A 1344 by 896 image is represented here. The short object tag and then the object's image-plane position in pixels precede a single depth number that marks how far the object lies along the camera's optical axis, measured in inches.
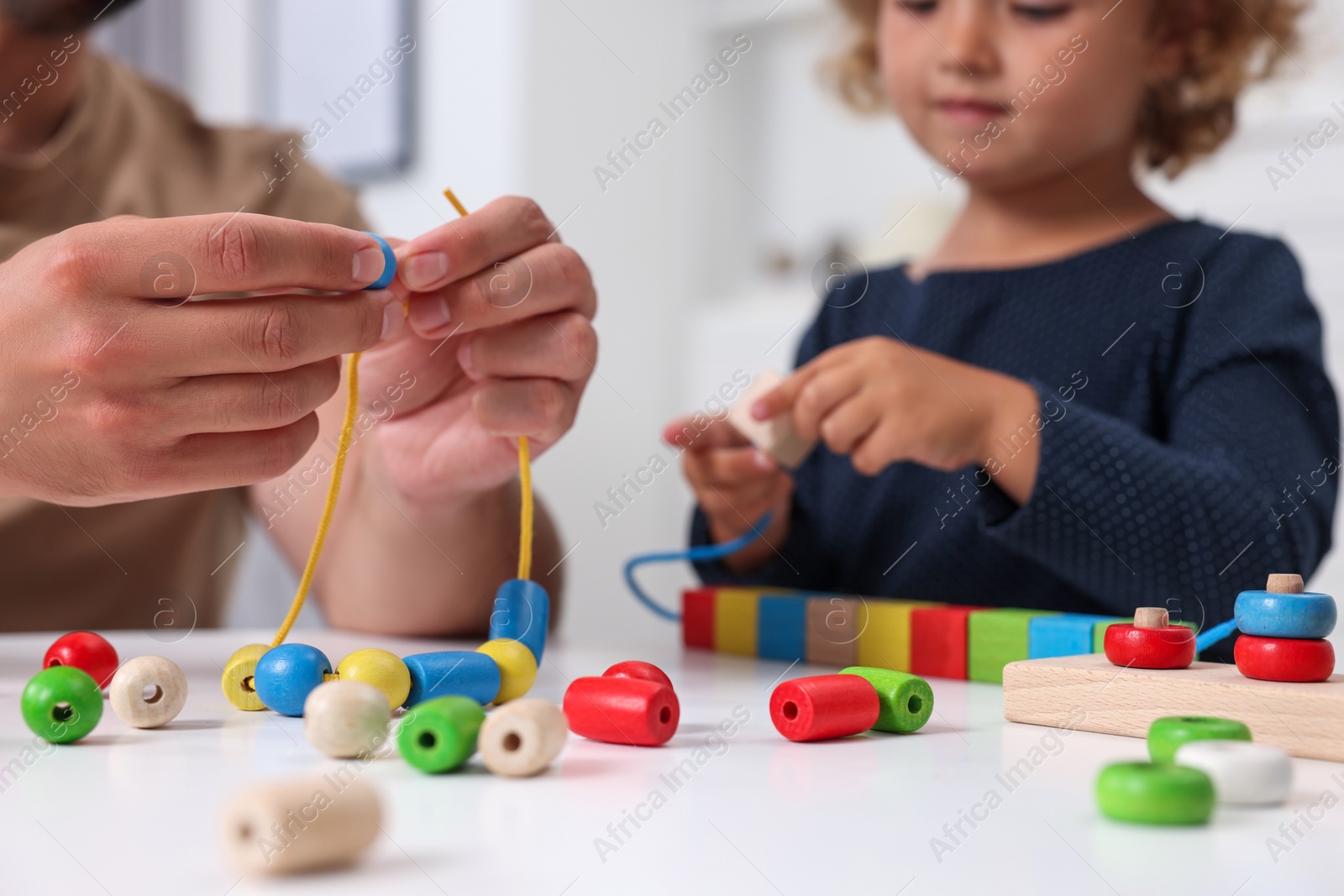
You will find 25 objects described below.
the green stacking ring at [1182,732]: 19.2
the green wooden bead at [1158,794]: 16.6
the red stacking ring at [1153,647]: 23.5
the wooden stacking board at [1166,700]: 21.0
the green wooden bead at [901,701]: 23.6
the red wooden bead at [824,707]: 22.5
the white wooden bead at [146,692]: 23.4
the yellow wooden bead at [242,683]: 25.5
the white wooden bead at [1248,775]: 17.5
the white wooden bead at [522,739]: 19.3
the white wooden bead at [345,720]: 20.1
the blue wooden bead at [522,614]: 29.9
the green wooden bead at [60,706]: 22.0
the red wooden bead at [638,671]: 25.4
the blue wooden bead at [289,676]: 24.1
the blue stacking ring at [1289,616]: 22.2
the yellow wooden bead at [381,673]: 23.7
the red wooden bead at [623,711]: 21.8
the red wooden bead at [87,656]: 27.5
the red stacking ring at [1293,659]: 22.0
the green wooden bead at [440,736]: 19.4
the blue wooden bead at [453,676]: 24.3
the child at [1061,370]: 37.1
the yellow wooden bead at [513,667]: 25.5
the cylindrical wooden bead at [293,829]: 14.1
